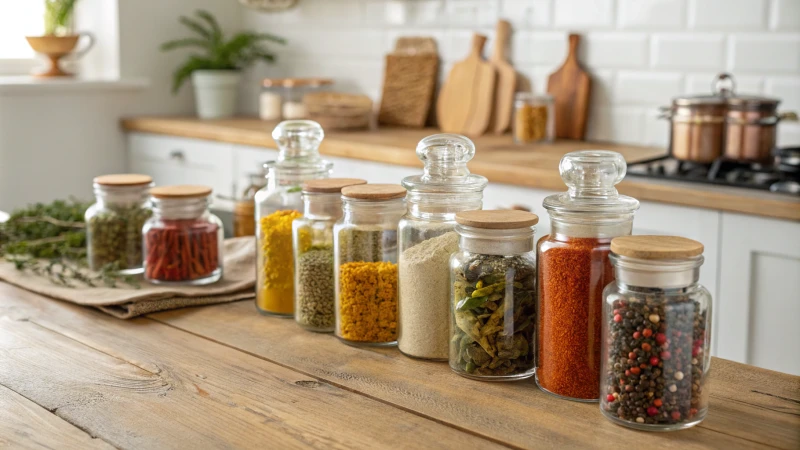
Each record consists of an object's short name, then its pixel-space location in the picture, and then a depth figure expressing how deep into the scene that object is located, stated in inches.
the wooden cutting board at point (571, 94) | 122.4
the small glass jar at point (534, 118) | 120.0
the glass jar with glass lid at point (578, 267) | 37.5
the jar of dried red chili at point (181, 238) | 57.7
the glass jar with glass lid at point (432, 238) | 42.9
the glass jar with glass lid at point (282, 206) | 52.0
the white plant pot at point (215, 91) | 160.6
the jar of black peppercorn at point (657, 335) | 34.0
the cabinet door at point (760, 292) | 81.7
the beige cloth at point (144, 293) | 53.8
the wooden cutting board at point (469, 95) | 131.6
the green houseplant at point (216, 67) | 160.6
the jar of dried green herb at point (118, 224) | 61.4
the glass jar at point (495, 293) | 39.5
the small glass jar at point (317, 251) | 48.5
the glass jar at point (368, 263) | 45.6
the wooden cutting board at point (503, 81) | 129.7
